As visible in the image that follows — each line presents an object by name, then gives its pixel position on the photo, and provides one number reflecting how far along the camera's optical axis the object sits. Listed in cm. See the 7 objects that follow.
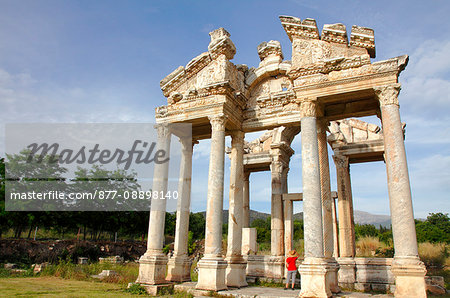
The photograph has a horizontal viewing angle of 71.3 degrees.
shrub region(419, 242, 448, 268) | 2231
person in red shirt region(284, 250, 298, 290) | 1295
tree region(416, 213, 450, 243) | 3694
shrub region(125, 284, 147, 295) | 1215
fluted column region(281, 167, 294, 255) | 1823
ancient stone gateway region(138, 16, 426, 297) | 1041
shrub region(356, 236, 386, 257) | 2417
